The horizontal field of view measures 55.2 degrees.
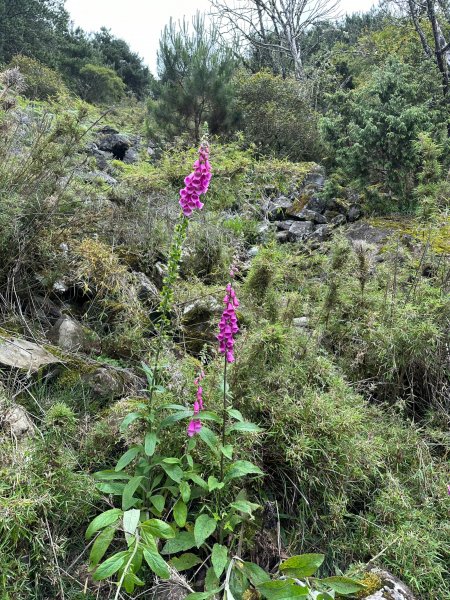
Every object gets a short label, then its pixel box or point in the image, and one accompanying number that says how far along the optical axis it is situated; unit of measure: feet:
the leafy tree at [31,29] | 60.80
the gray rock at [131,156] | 31.64
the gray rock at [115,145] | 32.45
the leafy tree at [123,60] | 80.64
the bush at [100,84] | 59.76
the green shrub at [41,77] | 36.65
